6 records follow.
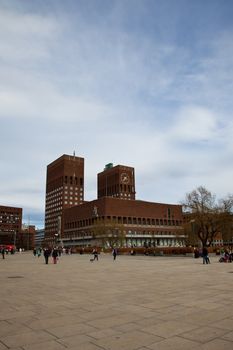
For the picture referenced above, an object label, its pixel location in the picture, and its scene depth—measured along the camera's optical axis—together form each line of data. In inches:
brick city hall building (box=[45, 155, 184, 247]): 5354.3
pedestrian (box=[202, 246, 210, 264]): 1272.1
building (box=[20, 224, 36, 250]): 6931.1
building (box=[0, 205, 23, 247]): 7593.5
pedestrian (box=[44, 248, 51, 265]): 1449.3
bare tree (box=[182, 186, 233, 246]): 2709.2
